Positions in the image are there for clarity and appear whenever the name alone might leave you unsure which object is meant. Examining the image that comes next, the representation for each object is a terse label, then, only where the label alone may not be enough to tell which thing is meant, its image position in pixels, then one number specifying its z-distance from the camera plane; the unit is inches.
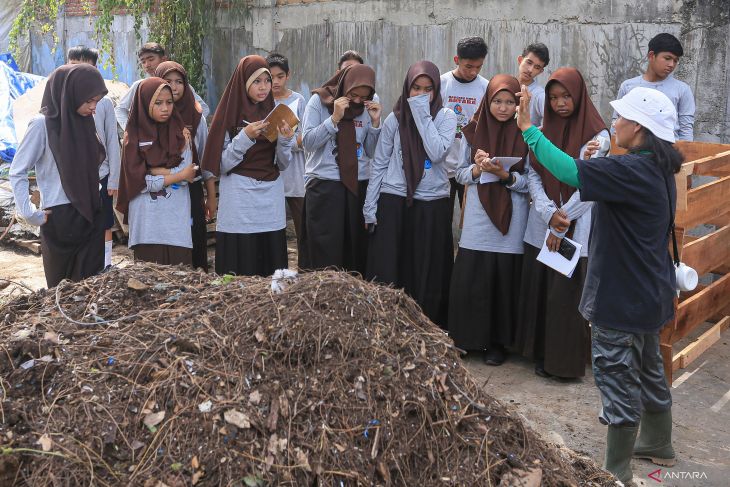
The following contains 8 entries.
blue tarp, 394.3
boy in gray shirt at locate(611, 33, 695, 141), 238.4
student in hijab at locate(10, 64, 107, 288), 197.5
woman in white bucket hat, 141.3
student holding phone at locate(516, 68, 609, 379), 195.6
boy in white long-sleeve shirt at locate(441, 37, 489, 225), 247.1
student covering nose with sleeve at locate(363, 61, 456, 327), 220.2
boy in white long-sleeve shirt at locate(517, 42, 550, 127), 247.8
